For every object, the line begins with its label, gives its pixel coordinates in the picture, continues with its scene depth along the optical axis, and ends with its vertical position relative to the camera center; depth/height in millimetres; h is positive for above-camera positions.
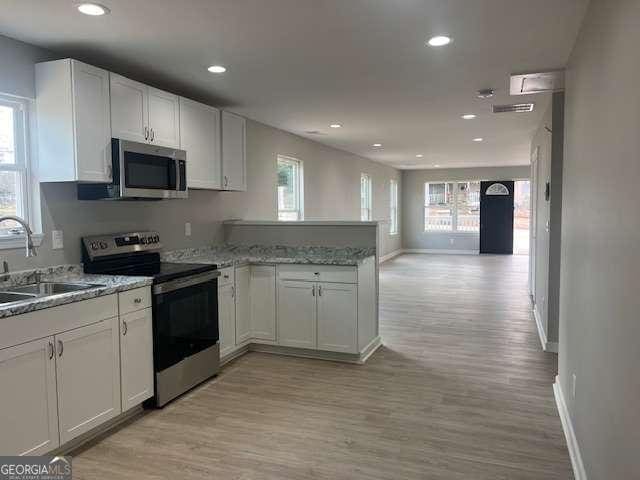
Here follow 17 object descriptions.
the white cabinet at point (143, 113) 3340 +791
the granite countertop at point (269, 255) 4254 -368
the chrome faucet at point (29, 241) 2715 -131
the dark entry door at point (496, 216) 12945 -19
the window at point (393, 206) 12925 +281
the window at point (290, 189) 6691 +405
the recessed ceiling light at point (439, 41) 3051 +1146
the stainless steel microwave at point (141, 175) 3279 +322
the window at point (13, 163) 3000 +360
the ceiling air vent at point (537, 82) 3828 +1126
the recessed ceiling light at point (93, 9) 2549 +1145
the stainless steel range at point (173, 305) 3289 -646
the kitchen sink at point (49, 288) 2893 -426
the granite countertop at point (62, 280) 2369 -407
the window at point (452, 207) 13398 +258
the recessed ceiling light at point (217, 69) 3645 +1160
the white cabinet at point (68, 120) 3020 +637
